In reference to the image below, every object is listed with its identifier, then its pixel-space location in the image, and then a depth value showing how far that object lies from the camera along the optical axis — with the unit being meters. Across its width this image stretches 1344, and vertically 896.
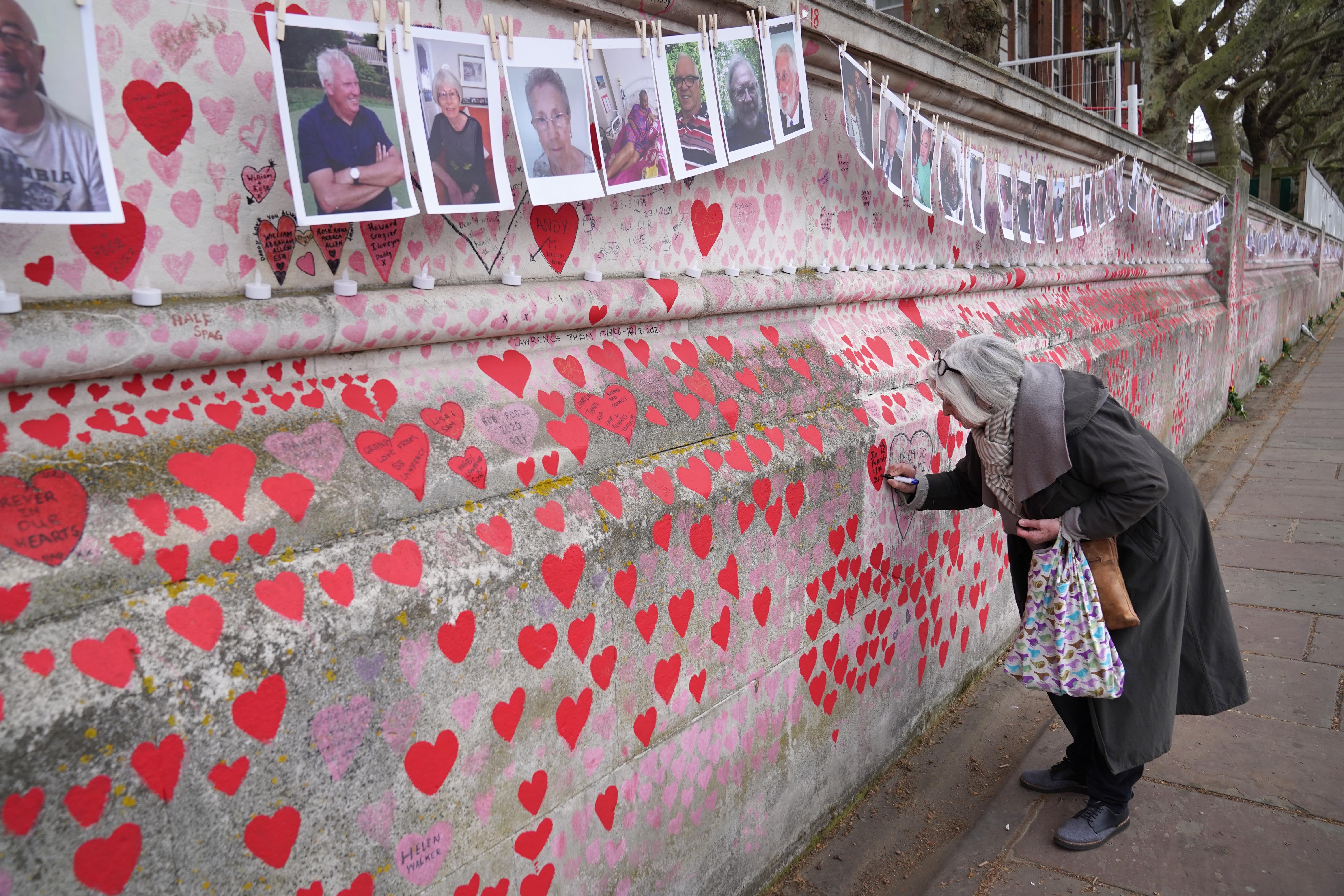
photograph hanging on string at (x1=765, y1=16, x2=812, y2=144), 2.82
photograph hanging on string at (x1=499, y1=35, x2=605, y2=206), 2.10
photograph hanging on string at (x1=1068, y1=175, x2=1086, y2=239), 5.71
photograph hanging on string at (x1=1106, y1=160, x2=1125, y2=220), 6.57
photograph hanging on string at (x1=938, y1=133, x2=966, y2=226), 3.99
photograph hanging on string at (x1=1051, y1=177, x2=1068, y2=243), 5.46
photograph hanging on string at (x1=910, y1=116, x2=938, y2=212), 3.77
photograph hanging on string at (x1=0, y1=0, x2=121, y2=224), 1.34
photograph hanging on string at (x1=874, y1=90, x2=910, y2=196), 3.46
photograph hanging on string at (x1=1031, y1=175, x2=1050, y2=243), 5.14
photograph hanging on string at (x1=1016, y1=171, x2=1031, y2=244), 4.92
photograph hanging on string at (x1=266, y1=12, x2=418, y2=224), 1.67
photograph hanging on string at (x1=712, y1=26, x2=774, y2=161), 2.66
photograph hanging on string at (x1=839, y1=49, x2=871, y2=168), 3.17
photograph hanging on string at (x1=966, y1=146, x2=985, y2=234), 4.31
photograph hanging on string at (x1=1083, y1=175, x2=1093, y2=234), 5.98
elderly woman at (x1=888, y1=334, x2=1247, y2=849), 2.70
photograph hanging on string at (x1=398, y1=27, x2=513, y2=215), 1.87
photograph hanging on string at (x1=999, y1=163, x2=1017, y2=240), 4.68
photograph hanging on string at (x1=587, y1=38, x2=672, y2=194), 2.33
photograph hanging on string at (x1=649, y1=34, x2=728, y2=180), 2.48
